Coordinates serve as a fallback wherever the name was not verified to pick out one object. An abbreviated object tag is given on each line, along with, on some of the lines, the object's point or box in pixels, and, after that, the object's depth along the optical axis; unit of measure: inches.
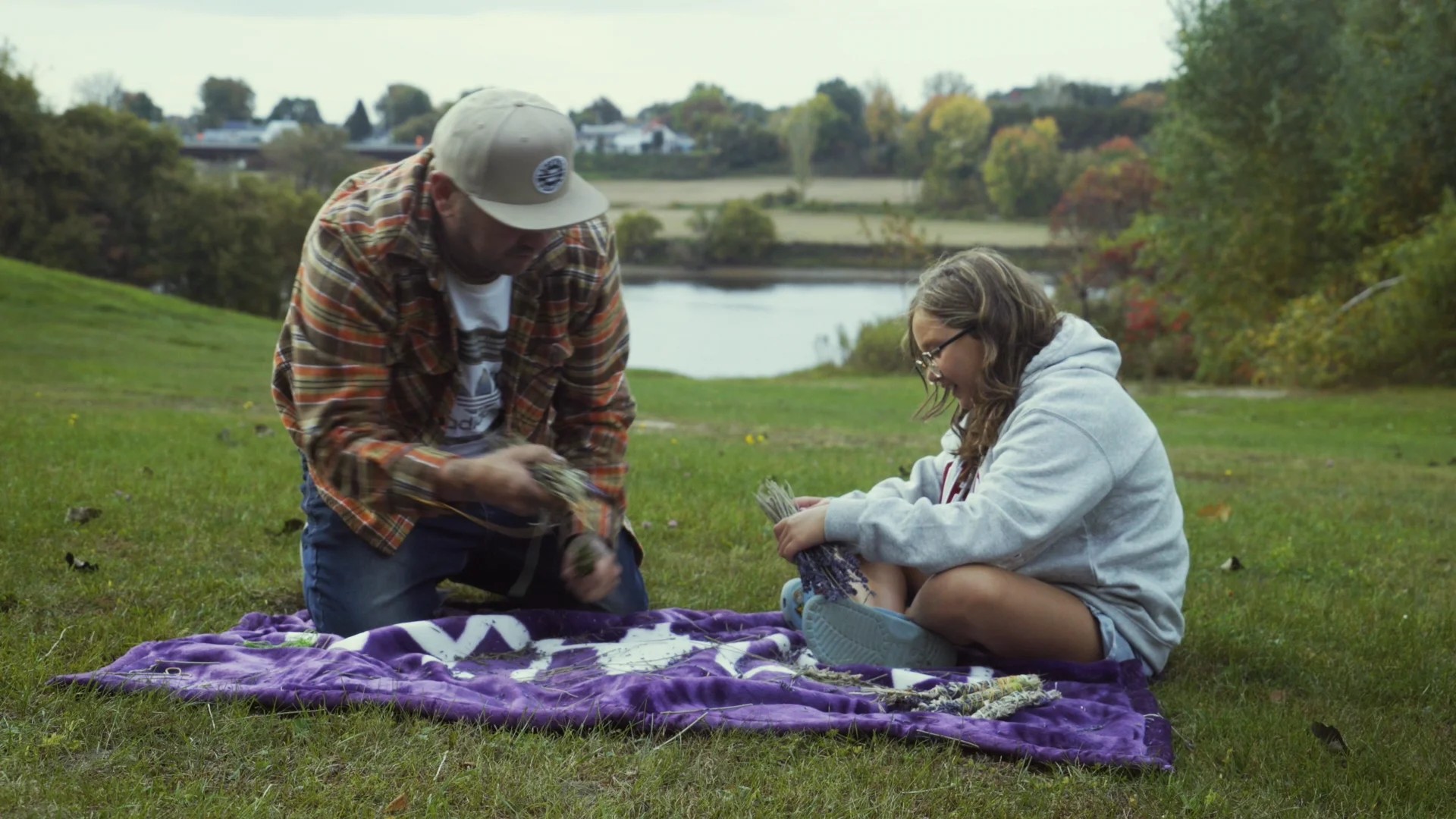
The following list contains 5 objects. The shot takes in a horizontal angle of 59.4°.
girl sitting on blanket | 142.8
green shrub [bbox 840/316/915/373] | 1427.2
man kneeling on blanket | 146.2
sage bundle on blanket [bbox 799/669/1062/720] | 136.4
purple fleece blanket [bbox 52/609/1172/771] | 129.6
